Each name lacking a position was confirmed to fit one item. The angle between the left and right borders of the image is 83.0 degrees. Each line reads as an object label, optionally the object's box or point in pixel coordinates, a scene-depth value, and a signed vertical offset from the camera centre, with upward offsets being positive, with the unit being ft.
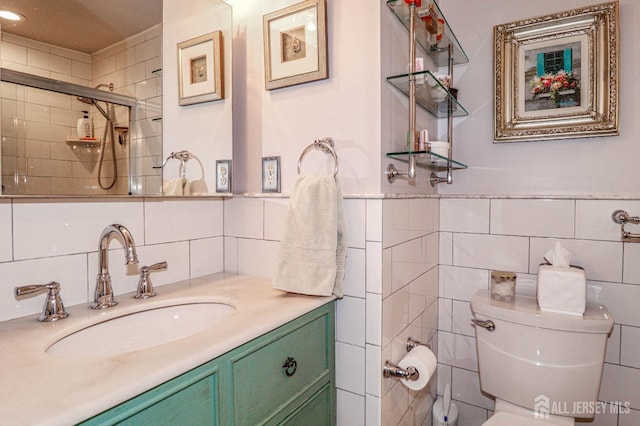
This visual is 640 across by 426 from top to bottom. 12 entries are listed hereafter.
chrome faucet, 3.22 -0.62
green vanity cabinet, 2.06 -1.31
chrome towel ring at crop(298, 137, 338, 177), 3.85 +0.62
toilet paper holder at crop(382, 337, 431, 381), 3.77 -1.79
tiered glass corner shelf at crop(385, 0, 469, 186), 3.80 +1.38
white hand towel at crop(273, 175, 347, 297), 3.55 -0.39
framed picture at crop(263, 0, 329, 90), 3.91 +1.79
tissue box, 4.12 -1.01
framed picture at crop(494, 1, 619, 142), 4.37 +1.64
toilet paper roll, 3.87 -1.75
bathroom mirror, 2.82 +0.95
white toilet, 4.01 -1.84
